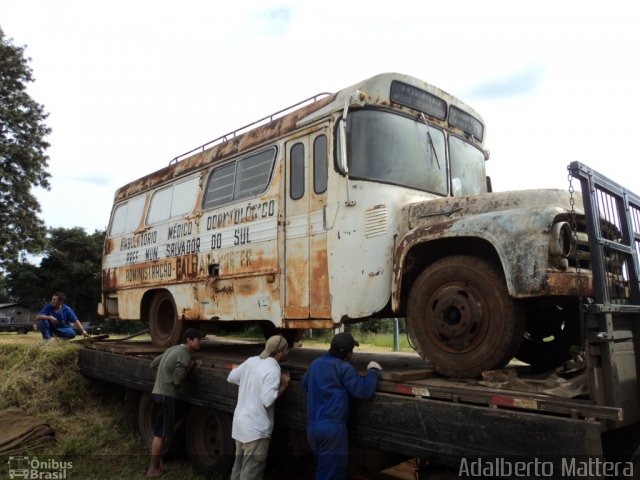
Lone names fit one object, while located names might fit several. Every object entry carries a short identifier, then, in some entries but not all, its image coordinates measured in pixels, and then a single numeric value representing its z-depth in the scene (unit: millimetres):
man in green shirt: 5961
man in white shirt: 4688
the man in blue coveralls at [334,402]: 3980
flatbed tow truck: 2994
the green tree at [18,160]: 24016
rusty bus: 3809
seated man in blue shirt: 9547
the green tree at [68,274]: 36156
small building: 37125
